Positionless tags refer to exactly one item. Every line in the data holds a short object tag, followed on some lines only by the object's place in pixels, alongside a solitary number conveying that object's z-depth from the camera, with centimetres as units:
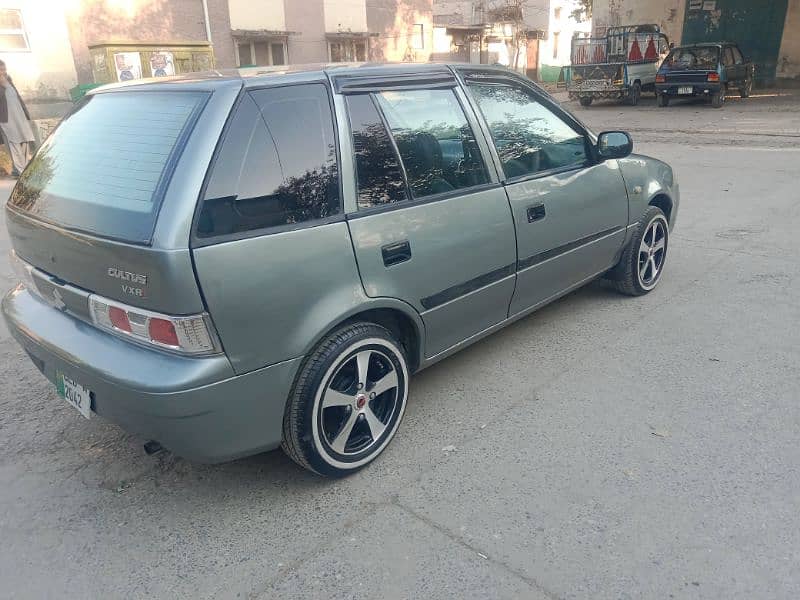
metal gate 2222
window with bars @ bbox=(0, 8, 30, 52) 1426
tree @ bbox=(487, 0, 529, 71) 3194
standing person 1065
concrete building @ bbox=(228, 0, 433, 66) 1972
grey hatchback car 229
